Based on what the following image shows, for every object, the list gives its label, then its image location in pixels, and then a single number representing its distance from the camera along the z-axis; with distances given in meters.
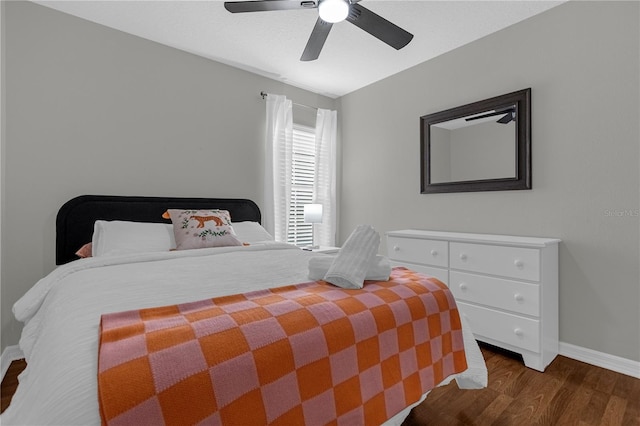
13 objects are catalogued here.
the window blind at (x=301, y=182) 3.94
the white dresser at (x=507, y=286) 2.16
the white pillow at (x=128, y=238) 2.20
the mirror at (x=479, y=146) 2.61
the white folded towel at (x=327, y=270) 1.60
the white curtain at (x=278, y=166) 3.60
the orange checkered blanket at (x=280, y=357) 0.77
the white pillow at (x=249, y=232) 2.83
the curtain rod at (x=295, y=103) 3.61
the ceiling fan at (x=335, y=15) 1.80
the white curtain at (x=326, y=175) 4.09
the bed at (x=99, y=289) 0.77
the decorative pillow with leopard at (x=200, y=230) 2.42
